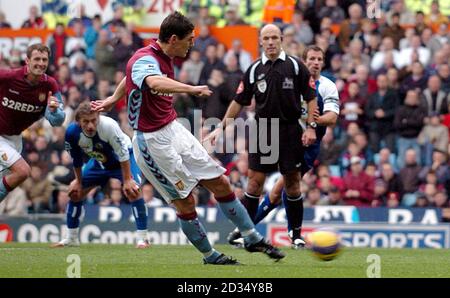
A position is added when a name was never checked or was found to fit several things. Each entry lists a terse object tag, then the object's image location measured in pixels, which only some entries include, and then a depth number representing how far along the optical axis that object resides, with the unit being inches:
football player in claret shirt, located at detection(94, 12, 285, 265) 450.9
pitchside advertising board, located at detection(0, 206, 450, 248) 751.7
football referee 567.2
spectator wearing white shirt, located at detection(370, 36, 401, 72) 884.0
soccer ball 470.3
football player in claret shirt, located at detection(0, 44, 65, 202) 584.1
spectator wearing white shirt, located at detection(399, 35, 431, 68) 879.7
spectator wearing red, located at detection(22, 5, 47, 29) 997.8
